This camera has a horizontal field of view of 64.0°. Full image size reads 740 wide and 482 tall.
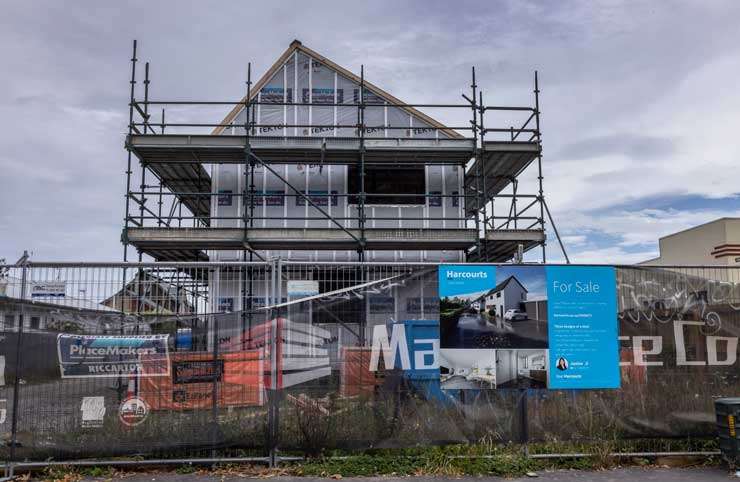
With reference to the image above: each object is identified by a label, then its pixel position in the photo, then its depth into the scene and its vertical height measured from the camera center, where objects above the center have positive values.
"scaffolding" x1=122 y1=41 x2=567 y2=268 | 16.08 +4.86
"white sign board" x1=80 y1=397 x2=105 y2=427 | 7.21 -0.98
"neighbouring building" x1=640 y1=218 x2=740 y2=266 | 33.91 +5.19
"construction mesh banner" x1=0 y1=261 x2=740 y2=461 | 7.26 -0.46
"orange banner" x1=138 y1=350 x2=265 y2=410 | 7.30 -0.65
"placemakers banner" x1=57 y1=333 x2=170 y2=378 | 7.31 -0.30
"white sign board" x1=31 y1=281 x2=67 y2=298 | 7.39 +0.52
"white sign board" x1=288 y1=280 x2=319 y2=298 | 7.59 +0.53
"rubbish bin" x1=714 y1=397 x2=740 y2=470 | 7.15 -1.23
